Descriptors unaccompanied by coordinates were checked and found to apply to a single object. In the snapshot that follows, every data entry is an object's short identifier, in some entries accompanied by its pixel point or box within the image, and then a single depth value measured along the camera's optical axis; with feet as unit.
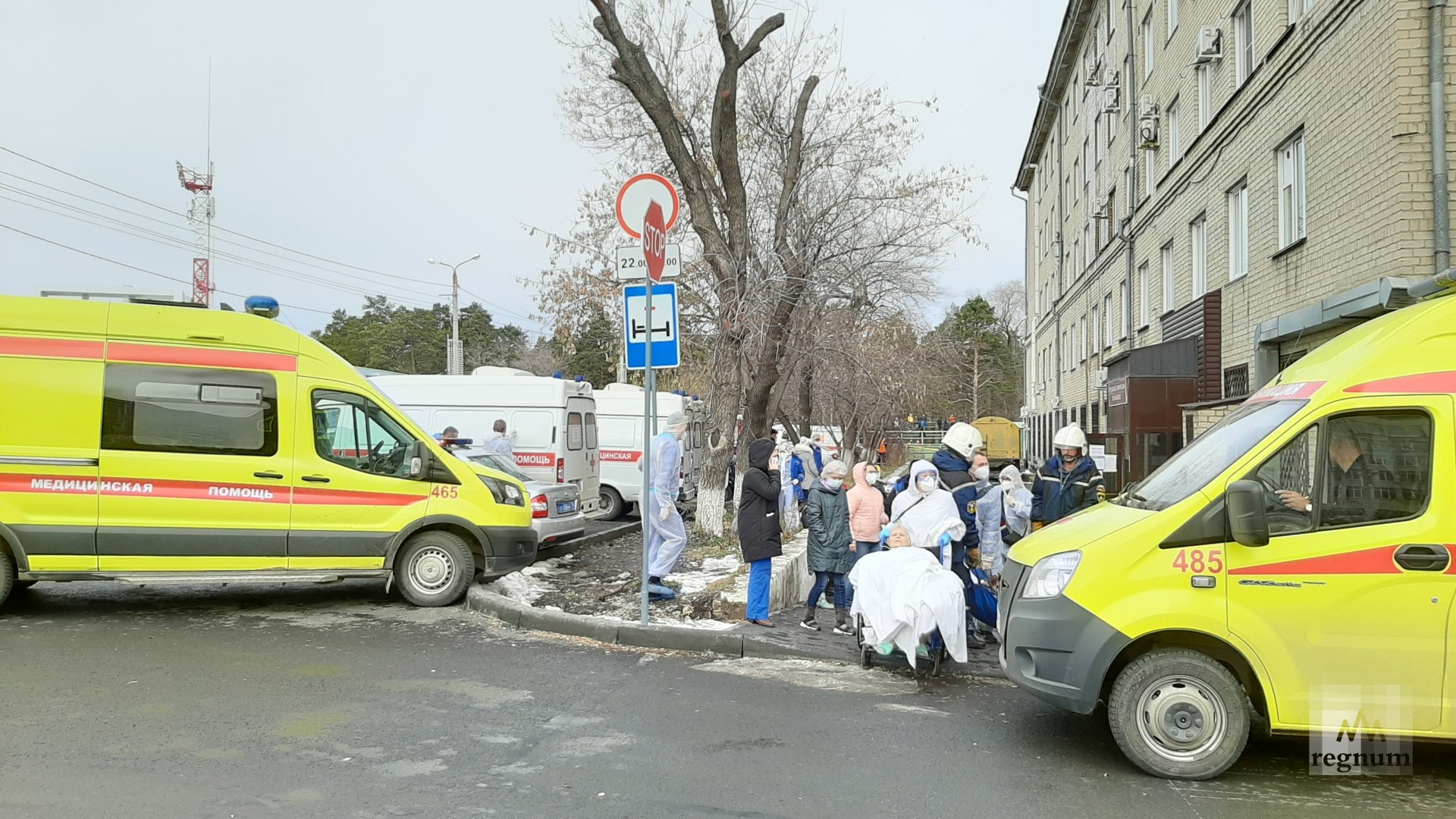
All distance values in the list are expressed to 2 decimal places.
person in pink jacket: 27.91
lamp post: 116.06
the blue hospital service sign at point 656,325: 25.38
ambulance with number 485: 14.67
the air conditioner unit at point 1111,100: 80.79
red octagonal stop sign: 25.05
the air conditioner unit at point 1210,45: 52.54
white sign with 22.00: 25.35
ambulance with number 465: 26.91
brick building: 31.68
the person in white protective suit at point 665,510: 30.91
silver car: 37.70
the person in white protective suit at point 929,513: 24.45
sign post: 25.08
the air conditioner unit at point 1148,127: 66.44
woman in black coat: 26.25
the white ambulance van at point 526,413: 50.29
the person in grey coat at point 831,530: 26.73
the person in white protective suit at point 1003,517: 27.78
